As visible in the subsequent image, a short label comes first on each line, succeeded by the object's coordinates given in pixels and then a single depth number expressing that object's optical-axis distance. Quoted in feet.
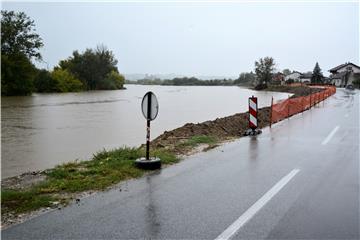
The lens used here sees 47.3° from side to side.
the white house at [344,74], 390.01
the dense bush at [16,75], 229.04
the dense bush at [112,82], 381.81
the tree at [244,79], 596.62
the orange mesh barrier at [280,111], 67.24
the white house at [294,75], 559.55
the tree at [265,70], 413.39
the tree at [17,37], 232.12
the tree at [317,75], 419.74
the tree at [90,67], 361.30
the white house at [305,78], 506.27
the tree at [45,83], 311.47
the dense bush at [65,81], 317.22
